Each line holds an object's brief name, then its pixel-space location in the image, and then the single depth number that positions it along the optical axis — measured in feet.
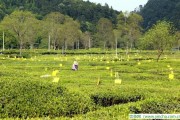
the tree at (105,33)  378.01
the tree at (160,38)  188.55
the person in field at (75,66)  122.38
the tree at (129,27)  352.14
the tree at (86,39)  390.62
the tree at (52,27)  340.67
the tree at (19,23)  272.92
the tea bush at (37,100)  43.42
